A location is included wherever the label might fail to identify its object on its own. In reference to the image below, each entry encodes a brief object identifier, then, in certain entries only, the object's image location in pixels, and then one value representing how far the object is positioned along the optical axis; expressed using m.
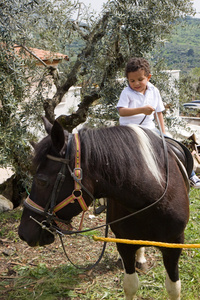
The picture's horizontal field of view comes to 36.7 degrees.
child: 2.79
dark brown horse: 2.12
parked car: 27.25
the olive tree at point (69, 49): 4.25
